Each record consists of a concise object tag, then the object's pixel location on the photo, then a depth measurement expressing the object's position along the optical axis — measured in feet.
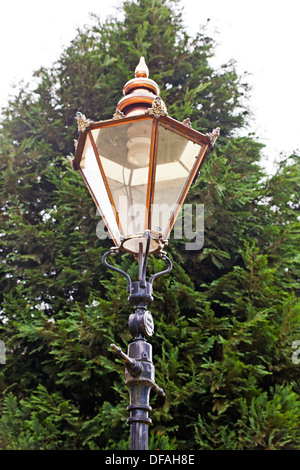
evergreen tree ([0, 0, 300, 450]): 13.10
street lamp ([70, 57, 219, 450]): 7.20
